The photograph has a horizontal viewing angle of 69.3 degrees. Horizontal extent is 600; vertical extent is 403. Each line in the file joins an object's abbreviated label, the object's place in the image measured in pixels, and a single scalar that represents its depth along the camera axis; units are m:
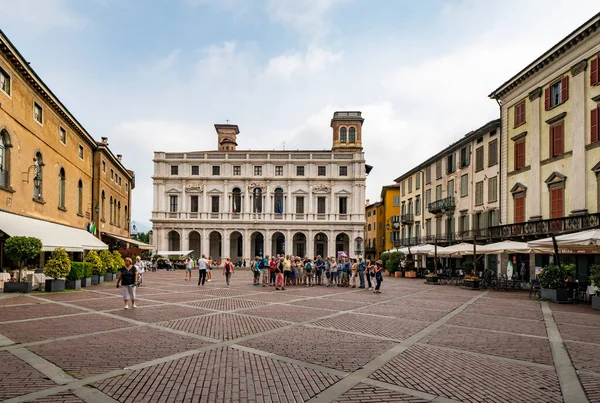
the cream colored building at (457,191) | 30.80
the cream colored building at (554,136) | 20.88
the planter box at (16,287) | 16.06
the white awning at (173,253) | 48.65
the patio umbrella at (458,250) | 23.56
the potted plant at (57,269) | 16.78
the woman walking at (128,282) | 12.48
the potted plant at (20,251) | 15.58
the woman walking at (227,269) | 22.09
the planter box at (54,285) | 16.75
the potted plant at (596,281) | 13.88
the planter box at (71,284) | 17.98
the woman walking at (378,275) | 19.28
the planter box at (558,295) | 15.93
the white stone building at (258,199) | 56.62
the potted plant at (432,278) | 26.29
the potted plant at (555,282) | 15.97
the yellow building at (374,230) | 66.81
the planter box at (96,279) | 20.97
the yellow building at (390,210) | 55.94
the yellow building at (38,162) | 17.95
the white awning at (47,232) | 16.75
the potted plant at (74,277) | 18.00
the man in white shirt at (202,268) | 22.67
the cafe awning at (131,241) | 35.91
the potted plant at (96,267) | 21.08
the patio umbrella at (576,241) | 14.30
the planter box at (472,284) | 21.97
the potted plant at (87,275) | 19.16
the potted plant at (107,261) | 23.33
